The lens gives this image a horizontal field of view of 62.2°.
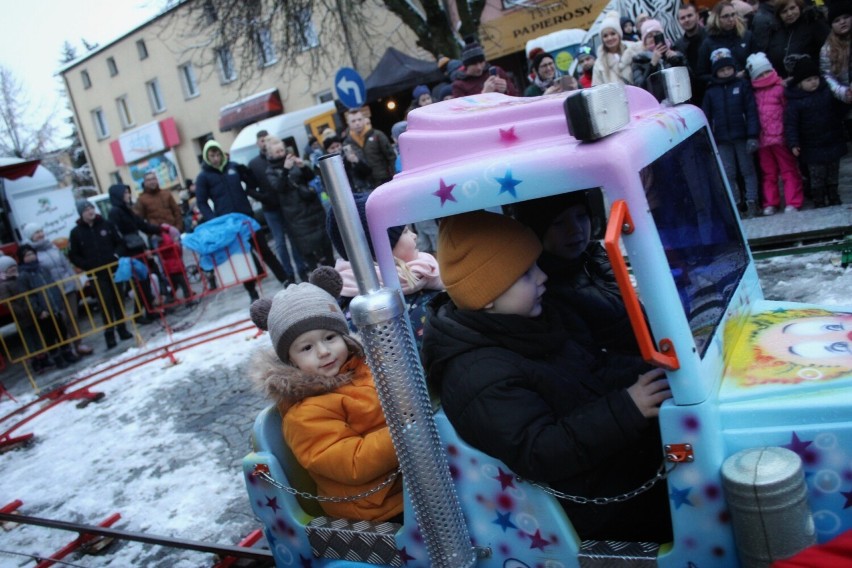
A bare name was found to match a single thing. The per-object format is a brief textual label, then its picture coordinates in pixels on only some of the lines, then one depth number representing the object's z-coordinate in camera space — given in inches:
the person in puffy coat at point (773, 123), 260.8
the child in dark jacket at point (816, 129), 251.9
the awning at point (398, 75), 601.0
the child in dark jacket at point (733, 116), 265.4
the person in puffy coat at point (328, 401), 93.0
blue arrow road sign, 390.9
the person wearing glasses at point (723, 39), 278.7
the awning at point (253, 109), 947.3
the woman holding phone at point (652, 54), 265.0
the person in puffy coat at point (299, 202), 330.0
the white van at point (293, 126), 792.3
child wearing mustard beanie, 73.2
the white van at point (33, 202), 517.1
